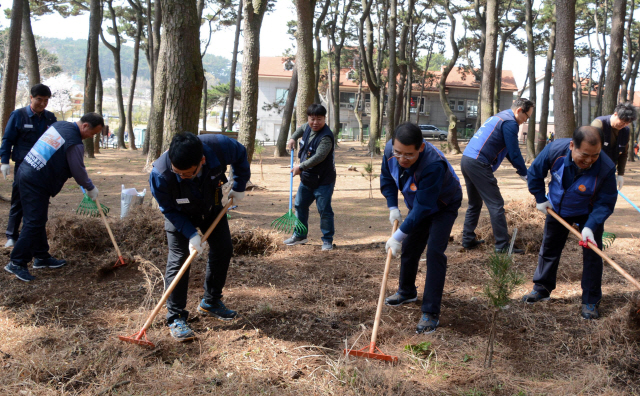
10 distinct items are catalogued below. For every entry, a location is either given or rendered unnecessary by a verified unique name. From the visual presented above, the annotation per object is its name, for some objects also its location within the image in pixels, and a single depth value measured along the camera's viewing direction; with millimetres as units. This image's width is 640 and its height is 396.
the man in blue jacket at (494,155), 5352
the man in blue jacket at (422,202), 3424
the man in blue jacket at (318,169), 5613
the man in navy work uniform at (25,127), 5414
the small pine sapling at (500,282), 2963
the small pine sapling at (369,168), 9453
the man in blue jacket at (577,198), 3724
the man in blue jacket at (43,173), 4512
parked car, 43931
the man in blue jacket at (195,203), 3094
